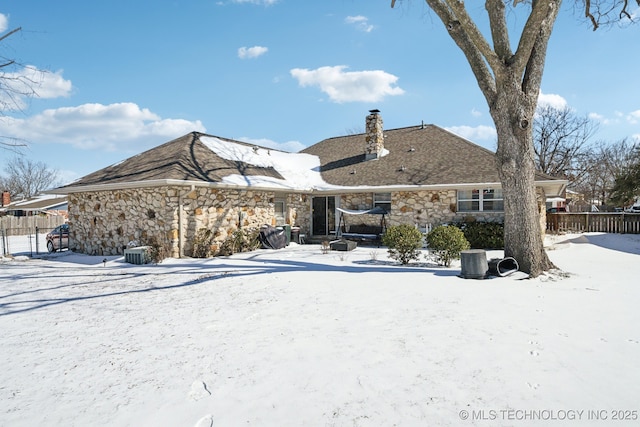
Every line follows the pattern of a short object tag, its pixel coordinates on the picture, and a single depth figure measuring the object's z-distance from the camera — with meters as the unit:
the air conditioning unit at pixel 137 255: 10.85
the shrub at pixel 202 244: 11.86
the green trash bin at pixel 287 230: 15.02
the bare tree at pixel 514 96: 7.96
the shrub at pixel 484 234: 13.21
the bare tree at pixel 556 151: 34.09
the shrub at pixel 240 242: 12.55
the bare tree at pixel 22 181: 46.42
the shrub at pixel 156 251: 10.95
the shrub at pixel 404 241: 9.92
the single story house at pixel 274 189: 11.89
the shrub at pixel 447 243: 9.43
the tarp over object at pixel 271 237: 13.98
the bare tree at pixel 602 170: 37.12
